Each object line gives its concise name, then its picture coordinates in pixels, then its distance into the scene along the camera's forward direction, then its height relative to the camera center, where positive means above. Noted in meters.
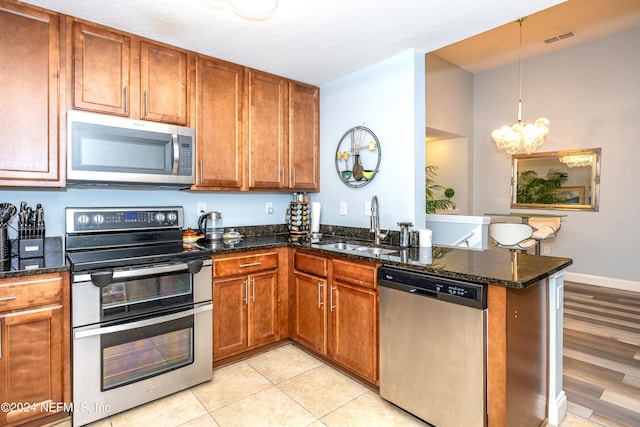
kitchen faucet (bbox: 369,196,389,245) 2.84 -0.08
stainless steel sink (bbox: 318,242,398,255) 2.54 -0.28
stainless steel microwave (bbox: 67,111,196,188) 2.26 +0.43
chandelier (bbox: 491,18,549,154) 4.59 +1.02
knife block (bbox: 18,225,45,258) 2.10 -0.18
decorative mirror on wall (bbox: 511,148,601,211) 4.95 +0.49
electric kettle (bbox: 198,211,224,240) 3.01 -0.12
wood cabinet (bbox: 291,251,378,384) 2.28 -0.71
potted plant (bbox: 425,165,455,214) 4.07 +0.09
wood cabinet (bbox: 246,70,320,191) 3.13 +0.75
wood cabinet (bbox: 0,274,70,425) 1.79 -0.72
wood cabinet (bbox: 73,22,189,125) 2.29 +0.96
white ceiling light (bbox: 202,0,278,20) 1.80 +1.09
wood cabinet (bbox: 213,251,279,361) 2.57 -0.70
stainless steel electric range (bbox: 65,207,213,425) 1.96 -0.63
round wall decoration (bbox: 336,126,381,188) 3.03 +0.51
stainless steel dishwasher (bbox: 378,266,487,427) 1.69 -0.72
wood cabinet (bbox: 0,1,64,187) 2.05 +0.71
